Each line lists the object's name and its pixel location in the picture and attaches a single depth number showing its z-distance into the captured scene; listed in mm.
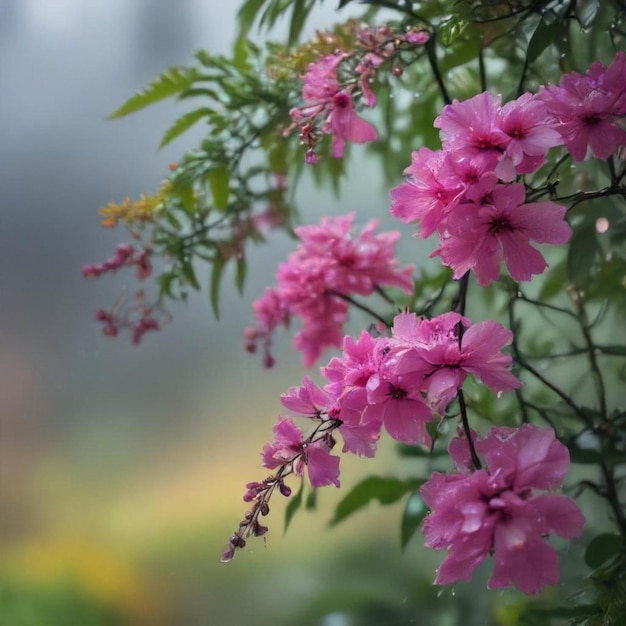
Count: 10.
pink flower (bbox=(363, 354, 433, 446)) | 449
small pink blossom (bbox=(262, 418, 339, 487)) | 459
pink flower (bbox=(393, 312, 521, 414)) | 445
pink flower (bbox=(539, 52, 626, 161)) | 476
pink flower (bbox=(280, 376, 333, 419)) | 460
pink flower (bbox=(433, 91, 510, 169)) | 455
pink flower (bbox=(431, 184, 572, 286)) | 453
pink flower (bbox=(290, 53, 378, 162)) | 502
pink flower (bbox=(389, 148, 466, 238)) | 457
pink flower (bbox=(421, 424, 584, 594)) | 429
